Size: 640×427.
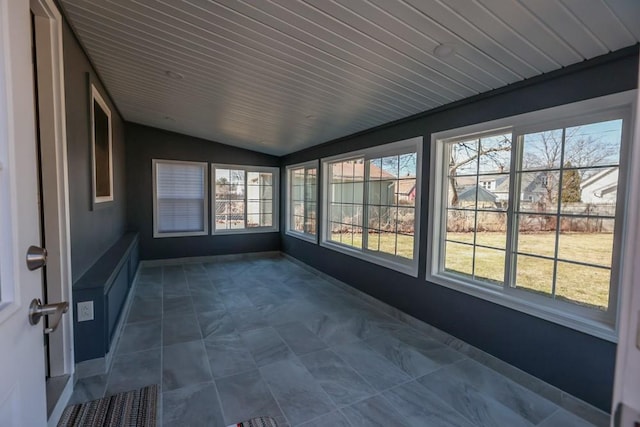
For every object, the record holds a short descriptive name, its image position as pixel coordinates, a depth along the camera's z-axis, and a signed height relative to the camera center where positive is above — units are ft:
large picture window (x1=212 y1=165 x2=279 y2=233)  20.43 -0.16
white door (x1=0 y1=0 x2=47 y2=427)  2.46 -0.28
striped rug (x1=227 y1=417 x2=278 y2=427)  6.06 -4.65
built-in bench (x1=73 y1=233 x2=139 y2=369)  7.36 -3.04
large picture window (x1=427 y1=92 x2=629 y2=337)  6.46 -0.33
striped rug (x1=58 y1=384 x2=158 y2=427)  6.04 -4.63
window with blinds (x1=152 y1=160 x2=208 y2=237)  18.67 -0.15
